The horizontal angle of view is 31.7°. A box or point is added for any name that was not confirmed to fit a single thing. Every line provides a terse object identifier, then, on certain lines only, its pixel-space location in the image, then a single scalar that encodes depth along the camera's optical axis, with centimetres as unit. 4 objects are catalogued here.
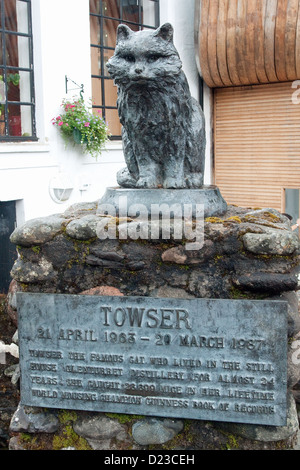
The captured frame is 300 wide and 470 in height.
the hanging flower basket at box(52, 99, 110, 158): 626
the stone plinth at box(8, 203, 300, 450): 247
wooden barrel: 656
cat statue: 255
